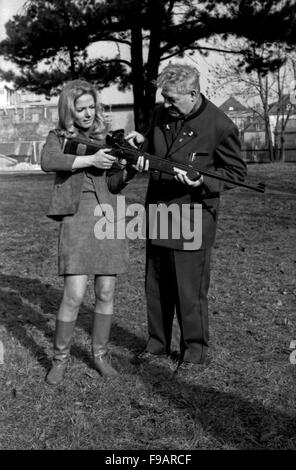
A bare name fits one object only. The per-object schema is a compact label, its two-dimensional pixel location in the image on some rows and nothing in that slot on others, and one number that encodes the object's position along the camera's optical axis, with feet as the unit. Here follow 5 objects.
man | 13.83
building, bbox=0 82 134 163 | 143.13
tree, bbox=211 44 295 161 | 124.88
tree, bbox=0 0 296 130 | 61.26
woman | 12.98
